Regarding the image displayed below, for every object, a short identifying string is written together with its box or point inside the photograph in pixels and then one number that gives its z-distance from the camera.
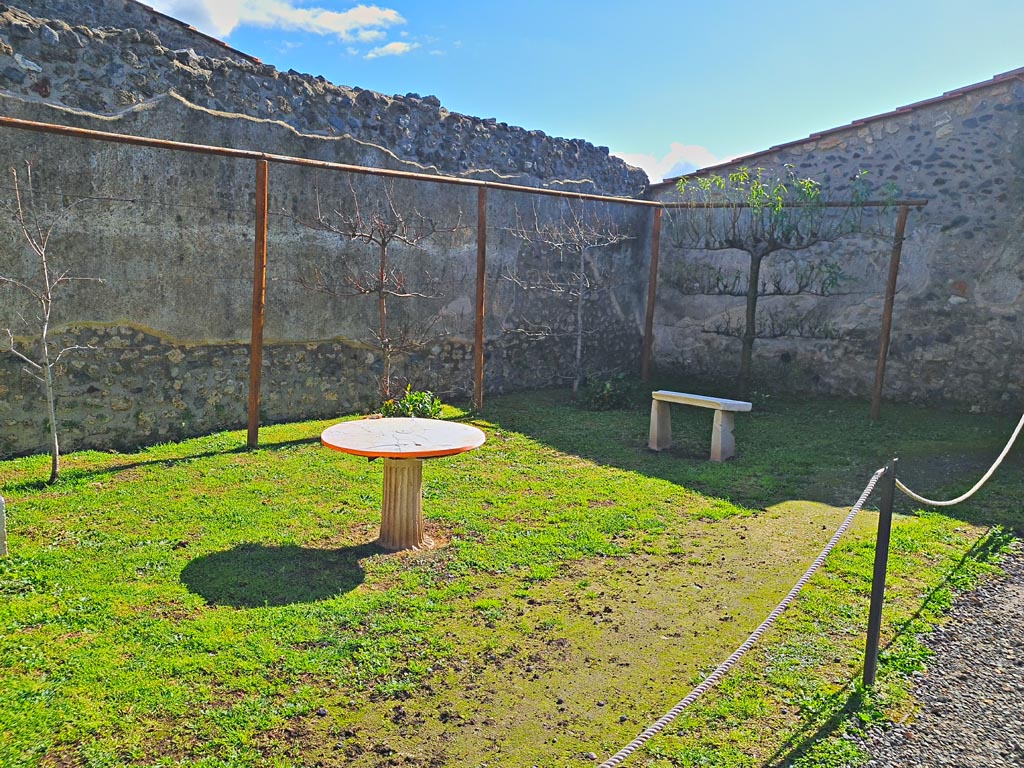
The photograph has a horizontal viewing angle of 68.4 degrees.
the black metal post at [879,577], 3.54
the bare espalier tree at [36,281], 6.45
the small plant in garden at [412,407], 8.27
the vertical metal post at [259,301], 7.12
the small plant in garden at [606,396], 10.33
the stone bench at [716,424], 7.80
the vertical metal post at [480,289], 9.00
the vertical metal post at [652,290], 11.45
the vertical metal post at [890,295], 8.91
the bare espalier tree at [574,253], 10.85
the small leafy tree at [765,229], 9.70
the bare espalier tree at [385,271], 8.46
